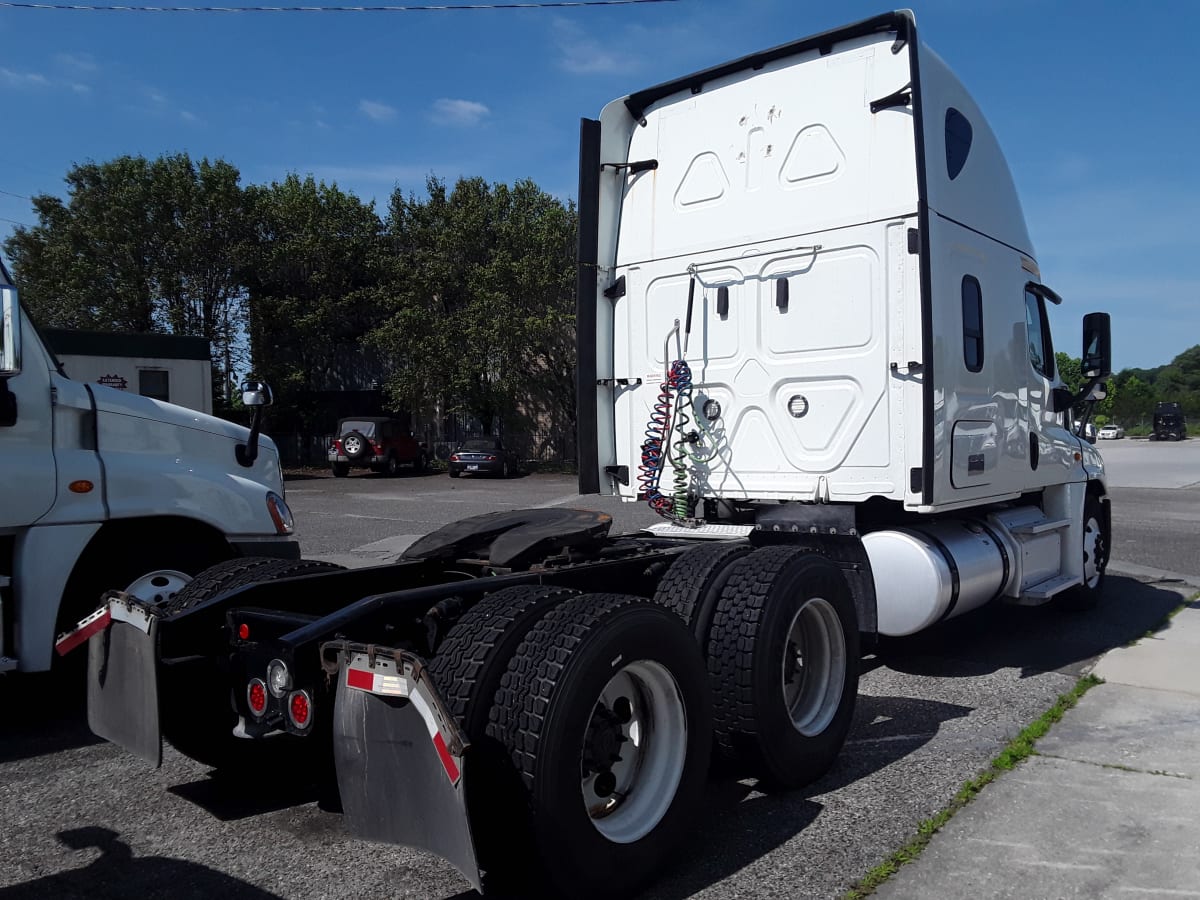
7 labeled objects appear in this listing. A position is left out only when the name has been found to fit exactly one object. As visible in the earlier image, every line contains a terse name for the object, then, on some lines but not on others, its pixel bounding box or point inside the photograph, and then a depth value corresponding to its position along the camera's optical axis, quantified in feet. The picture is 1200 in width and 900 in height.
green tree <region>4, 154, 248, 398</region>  106.83
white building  48.44
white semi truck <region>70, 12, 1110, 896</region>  9.34
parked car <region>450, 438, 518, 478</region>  100.73
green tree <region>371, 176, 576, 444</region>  108.37
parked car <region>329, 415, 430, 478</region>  101.40
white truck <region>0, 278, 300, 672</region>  15.44
